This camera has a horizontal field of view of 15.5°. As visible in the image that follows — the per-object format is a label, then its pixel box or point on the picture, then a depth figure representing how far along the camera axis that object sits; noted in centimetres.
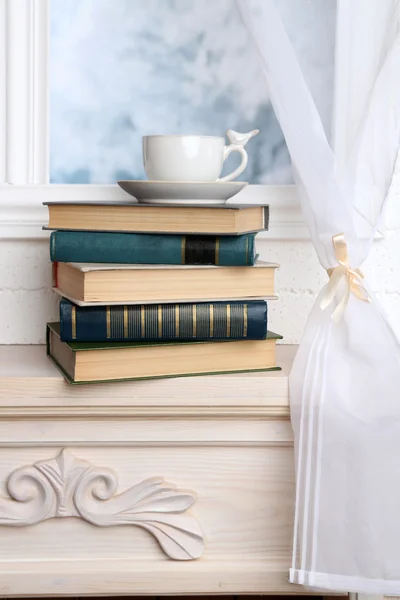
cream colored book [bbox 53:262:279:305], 145
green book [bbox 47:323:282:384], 145
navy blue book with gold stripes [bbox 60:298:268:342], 145
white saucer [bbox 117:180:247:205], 152
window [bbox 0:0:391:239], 167
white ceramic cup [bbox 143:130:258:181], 155
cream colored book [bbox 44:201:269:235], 148
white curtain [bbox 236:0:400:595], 146
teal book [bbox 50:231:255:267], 148
